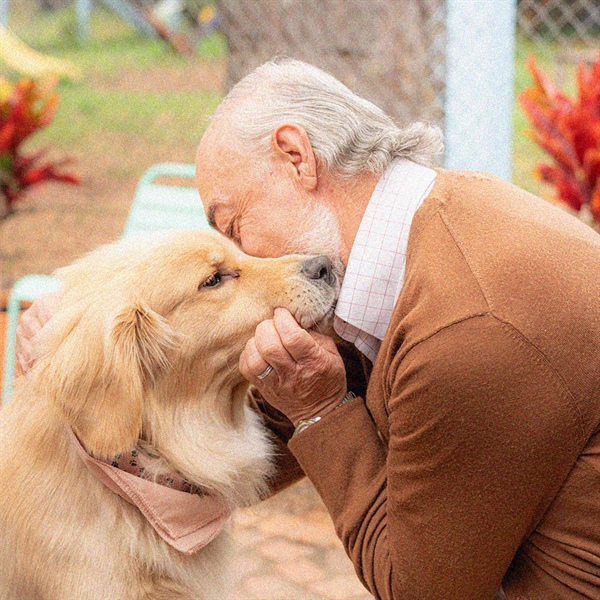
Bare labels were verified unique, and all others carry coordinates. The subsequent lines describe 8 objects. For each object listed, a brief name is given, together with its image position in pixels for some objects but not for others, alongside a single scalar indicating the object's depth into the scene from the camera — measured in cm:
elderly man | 186
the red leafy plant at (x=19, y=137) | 573
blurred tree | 466
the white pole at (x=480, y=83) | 367
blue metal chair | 410
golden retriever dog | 223
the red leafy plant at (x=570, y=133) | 407
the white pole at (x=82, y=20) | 1354
